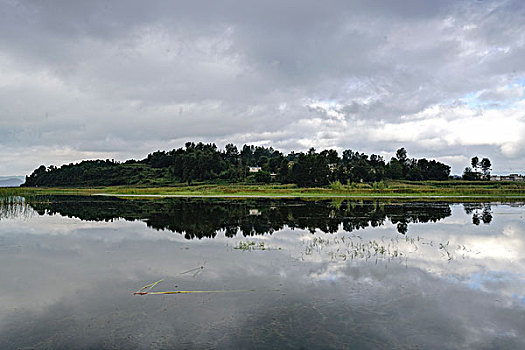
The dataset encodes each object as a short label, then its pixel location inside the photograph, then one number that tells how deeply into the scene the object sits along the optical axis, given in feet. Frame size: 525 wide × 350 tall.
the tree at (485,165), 644.69
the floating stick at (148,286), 38.27
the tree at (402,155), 647.51
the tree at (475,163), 653.58
